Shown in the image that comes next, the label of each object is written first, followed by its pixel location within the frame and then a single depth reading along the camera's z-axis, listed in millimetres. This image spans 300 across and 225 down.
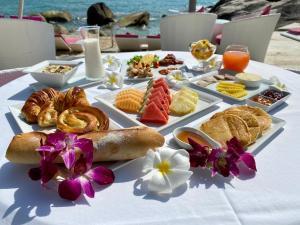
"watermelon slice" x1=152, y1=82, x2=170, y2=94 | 1247
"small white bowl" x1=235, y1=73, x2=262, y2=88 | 1379
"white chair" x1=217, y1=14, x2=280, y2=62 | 2455
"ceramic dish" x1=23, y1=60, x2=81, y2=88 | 1335
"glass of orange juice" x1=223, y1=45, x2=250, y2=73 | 1581
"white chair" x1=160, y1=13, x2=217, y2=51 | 2717
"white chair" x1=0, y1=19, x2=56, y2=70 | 2289
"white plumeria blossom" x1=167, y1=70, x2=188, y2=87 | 1408
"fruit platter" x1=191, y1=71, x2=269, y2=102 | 1304
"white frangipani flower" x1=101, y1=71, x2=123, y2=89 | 1411
